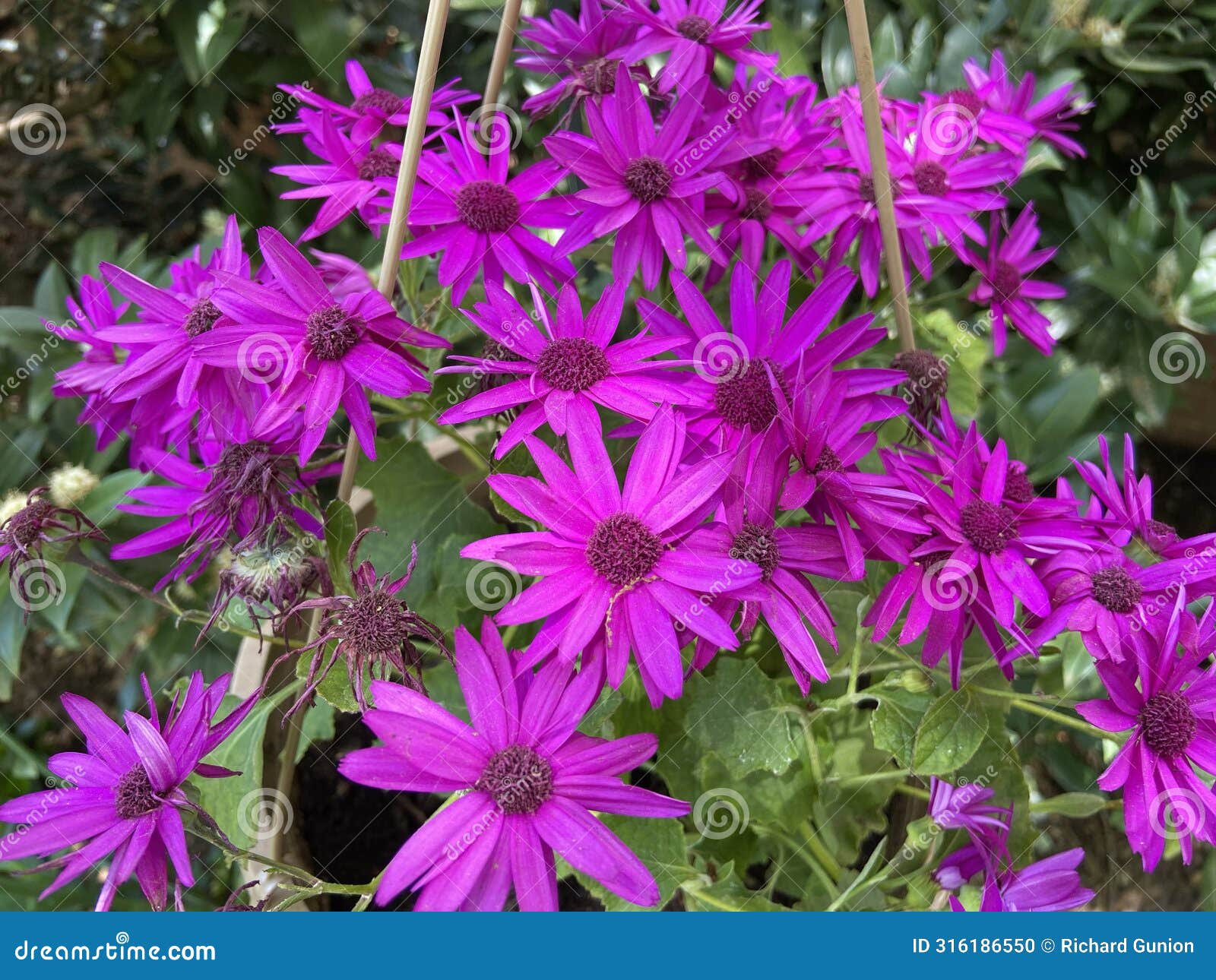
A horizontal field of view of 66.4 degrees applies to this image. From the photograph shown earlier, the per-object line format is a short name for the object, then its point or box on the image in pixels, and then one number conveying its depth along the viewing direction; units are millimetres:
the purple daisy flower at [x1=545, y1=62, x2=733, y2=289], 502
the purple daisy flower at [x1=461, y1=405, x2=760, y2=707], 382
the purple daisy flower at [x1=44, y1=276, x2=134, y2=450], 537
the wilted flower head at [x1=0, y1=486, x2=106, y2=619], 500
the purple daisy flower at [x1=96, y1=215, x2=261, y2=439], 468
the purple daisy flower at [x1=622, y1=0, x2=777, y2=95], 551
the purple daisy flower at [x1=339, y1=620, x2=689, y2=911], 347
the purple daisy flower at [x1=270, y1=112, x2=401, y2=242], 536
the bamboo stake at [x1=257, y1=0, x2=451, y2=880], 444
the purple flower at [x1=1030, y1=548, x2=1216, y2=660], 424
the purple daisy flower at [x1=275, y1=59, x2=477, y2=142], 569
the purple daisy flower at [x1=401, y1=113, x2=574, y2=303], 519
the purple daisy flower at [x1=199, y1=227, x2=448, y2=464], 429
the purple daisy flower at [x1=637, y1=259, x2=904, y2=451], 461
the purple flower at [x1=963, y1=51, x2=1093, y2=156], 648
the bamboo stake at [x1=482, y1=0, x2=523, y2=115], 512
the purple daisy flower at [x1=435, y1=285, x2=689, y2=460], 439
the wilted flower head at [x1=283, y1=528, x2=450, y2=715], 404
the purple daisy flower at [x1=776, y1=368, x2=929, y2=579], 407
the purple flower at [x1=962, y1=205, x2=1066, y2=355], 623
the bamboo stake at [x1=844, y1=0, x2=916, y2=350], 464
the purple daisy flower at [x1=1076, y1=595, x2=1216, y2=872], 423
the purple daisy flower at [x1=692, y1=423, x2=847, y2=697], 407
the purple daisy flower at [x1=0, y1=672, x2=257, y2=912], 396
